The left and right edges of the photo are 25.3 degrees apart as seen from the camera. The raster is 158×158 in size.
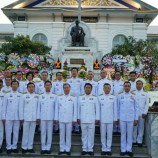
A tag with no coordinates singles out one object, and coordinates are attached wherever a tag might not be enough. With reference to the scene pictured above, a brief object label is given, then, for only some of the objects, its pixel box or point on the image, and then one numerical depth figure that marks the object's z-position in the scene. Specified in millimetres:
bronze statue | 19250
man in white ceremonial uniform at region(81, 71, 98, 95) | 9227
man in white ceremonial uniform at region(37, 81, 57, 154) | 7591
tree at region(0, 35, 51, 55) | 22450
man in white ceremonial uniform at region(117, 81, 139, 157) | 7523
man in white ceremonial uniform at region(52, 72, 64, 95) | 9203
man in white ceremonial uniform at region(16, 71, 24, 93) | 9148
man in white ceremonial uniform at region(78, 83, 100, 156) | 7504
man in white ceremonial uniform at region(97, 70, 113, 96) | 9139
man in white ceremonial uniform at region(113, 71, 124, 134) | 9062
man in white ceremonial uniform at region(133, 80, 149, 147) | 7797
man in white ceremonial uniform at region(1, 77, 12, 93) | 8297
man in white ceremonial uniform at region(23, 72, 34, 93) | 9366
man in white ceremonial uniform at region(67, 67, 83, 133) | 9422
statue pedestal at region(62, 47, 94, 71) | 17516
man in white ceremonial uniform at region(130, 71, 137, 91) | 8726
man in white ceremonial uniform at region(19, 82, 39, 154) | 7625
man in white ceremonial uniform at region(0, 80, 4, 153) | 7771
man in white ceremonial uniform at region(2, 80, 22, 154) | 7656
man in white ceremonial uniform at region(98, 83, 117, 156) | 7523
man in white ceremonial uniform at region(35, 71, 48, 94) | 9156
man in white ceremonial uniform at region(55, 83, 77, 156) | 7527
